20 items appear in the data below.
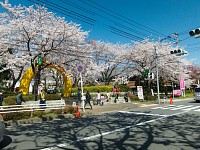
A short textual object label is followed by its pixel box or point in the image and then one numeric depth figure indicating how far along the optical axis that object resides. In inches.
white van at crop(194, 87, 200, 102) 823.7
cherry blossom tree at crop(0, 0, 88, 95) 646.5
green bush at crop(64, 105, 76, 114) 497.8
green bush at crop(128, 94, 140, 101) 935.7
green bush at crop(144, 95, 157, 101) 974.4
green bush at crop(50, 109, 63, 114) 487.5
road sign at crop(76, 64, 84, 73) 514.3
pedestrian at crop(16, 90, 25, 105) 467.2
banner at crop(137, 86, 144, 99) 895.3
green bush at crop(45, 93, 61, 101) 764.0
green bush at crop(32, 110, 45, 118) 430.9
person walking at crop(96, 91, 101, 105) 733.5
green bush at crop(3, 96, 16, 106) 559.9
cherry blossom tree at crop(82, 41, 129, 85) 1734.7
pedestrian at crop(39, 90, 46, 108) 533.0
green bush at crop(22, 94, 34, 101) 714.2
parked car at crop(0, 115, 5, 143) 207.3
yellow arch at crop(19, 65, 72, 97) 760.3
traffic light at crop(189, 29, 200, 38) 484.4
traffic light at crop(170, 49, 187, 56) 728.5
